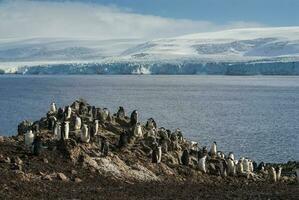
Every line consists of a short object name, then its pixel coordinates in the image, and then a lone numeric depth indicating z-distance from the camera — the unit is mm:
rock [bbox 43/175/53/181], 21156
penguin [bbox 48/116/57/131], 26244
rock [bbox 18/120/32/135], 27398
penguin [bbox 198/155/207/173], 25328
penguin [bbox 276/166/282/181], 26928
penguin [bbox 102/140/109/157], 24000
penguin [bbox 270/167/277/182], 26784
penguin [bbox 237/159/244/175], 26366
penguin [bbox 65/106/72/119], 27483
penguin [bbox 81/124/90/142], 24500
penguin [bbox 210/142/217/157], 28450
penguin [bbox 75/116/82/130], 26006
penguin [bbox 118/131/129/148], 25125
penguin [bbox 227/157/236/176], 25938
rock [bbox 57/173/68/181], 21344
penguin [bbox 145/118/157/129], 29531
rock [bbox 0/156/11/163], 21812
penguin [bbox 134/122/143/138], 26691
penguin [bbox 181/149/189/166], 25547
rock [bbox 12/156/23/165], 21906
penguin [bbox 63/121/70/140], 24281
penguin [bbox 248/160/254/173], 27269
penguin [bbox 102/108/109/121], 28347
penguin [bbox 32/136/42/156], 22766
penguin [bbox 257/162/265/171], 28391
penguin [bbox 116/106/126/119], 29867
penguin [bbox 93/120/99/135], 25811
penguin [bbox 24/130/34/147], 23847
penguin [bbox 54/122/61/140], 24692
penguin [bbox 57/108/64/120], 27922
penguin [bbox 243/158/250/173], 26875
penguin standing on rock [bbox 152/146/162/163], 24703
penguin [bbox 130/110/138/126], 28281
